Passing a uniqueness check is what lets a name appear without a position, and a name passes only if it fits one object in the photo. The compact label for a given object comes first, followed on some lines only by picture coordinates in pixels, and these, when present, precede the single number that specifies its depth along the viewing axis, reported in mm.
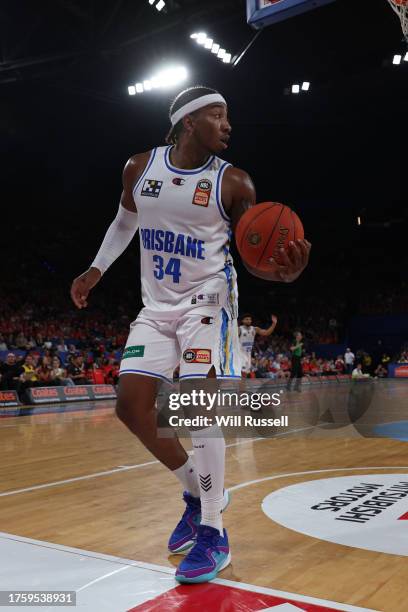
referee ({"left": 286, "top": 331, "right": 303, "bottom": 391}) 15161
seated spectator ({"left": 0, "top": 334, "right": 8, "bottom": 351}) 14254
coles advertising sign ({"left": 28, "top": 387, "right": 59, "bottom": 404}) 11992
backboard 6562
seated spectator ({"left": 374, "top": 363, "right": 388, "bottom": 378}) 24547
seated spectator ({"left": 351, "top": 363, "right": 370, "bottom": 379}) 21500
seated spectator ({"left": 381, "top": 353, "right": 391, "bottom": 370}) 24848
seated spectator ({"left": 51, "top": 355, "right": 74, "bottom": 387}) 12828
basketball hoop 6414
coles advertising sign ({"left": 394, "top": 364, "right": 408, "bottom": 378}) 23891
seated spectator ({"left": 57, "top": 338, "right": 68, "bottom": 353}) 15438
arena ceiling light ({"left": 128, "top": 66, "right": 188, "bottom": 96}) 13305
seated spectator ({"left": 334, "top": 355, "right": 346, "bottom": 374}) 23034
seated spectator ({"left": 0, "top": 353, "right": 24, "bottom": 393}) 11734
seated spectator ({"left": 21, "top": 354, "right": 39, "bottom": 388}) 12133
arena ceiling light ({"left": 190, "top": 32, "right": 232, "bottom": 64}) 12320
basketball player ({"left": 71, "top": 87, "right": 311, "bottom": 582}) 2473
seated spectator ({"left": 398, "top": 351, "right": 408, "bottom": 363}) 24341
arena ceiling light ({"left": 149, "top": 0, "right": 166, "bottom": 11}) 10766
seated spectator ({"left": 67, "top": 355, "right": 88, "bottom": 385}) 13414
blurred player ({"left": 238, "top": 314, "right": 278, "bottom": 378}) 9969
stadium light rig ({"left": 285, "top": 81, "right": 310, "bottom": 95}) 16859
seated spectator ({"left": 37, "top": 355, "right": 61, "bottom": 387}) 12509
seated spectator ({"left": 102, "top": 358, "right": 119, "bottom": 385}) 14085
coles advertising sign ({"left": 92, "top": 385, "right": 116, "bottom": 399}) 13312
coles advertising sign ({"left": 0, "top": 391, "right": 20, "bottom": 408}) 11477
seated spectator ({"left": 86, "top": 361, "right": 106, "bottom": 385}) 13836
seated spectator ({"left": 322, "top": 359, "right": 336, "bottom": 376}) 22250
